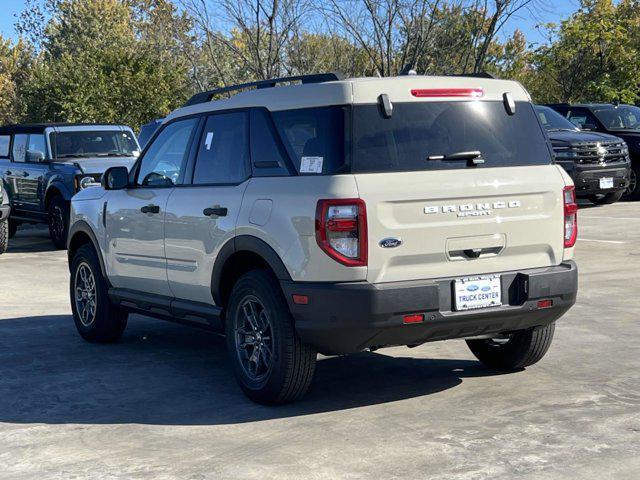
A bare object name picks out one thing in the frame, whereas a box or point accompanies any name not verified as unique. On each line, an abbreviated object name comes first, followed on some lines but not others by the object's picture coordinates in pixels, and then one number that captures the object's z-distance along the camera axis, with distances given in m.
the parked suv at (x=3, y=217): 15.30
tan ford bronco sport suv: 5.70
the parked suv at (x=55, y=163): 15.86
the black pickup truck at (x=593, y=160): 18.69
